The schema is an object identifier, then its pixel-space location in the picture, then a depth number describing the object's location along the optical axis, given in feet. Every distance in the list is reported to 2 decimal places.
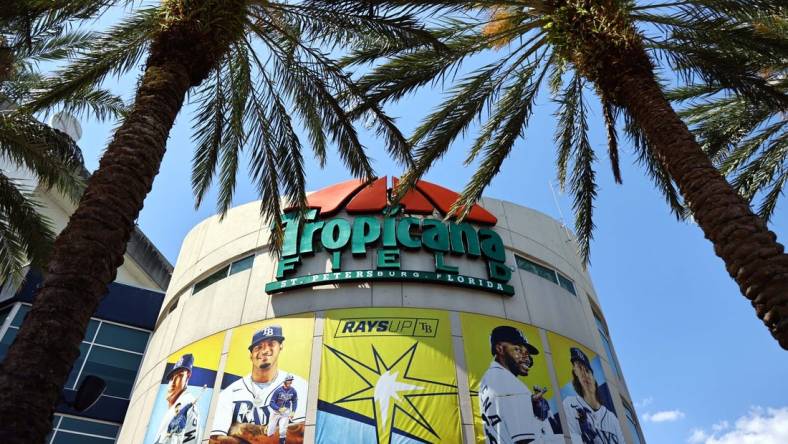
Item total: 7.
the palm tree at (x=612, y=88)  21.16
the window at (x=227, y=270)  66.33
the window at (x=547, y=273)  67.82
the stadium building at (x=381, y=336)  50.44
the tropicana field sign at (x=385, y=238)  60.49
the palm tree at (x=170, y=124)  14.82
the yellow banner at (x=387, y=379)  48.42
